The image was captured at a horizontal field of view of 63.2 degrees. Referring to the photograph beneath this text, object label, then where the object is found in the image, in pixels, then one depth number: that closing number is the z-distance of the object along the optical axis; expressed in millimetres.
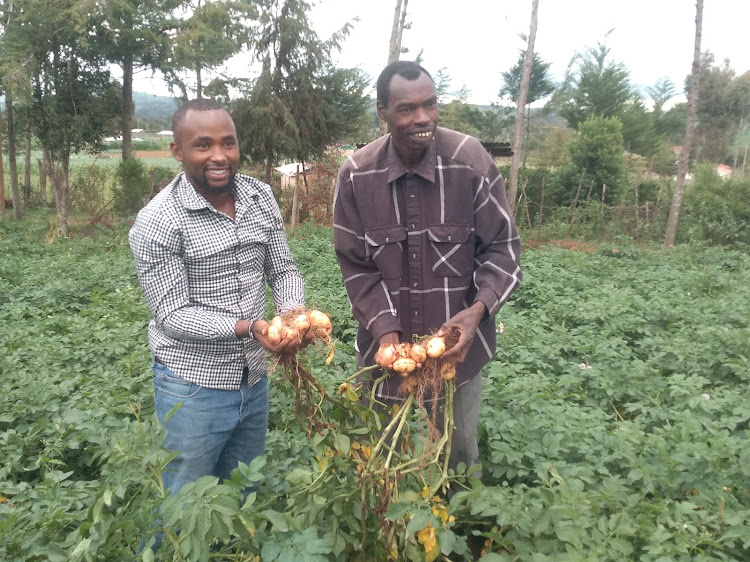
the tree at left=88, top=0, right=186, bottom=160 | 13656
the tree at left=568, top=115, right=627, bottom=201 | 16859
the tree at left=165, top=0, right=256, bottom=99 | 13938
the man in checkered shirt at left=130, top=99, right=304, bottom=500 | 2049
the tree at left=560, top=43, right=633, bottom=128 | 24422
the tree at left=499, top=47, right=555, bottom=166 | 23281
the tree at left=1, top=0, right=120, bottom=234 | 13078
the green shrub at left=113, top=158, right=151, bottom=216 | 15145
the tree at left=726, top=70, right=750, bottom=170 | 26828
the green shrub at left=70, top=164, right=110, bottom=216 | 17812
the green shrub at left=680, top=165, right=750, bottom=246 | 12320
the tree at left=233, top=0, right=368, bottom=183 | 15492
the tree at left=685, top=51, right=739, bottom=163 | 27203
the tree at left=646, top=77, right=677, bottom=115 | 27870
